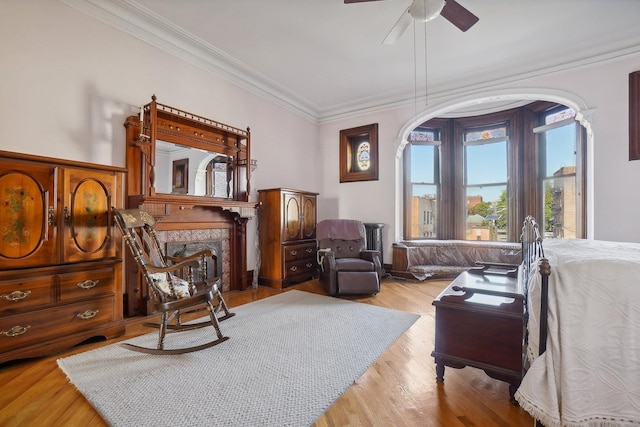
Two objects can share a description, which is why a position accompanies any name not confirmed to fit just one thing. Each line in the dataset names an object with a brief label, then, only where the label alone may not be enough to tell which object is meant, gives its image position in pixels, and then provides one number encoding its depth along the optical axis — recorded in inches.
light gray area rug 57.7
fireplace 130.5
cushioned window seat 181.6
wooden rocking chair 83.0
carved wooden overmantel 115.6
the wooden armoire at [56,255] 76.4
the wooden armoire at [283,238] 168.1
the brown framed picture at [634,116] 129.7
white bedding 46.5
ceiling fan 88.6
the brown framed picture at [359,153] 208.2
